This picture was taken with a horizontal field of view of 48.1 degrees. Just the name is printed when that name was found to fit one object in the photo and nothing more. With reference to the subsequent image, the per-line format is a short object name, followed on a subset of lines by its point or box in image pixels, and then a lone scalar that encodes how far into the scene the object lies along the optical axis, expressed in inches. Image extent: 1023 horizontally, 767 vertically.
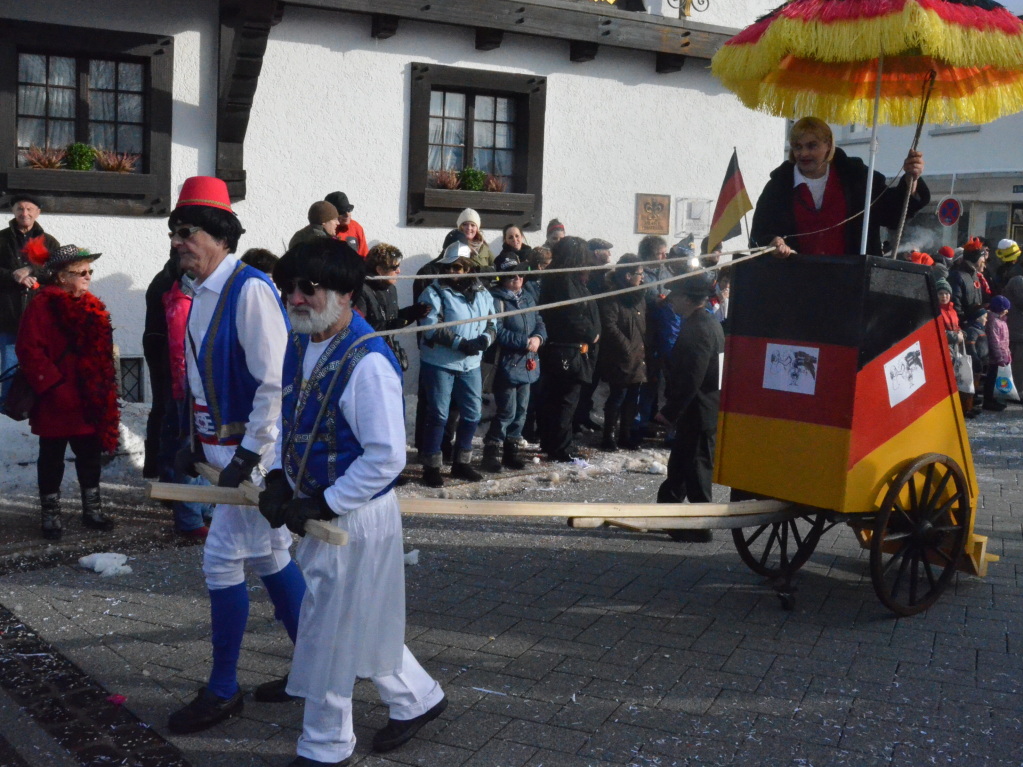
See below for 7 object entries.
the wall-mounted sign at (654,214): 497.0
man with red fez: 166.1
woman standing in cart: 233.0
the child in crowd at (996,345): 543.8
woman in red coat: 269.6
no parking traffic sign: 709.3
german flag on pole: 244.5
